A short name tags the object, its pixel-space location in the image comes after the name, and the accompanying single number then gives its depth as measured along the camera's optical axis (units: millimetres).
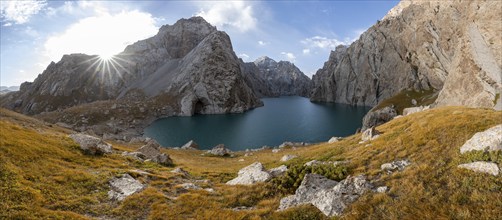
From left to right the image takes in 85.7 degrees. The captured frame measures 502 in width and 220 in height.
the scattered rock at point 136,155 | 35094
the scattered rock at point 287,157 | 34797
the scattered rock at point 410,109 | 97694
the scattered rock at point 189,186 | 22641
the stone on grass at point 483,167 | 15152
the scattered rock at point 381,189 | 16177
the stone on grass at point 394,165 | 19609
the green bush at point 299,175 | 19750
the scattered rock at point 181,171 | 29394
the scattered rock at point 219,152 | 59584
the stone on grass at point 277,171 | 23167
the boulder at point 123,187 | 19266
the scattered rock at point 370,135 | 31781
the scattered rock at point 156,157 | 37031
